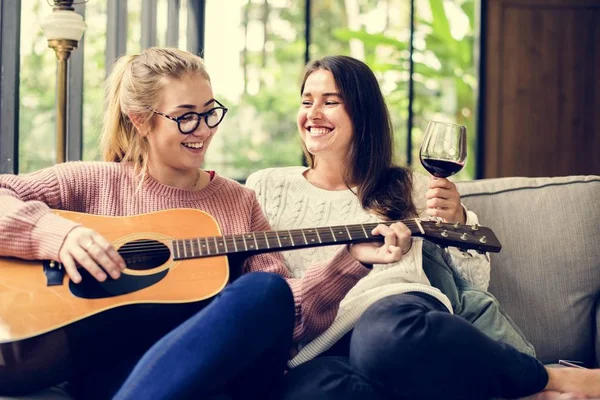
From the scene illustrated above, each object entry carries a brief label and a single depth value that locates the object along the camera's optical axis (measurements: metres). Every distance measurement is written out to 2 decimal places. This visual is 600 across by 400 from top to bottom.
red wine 1.75
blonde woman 1.40
